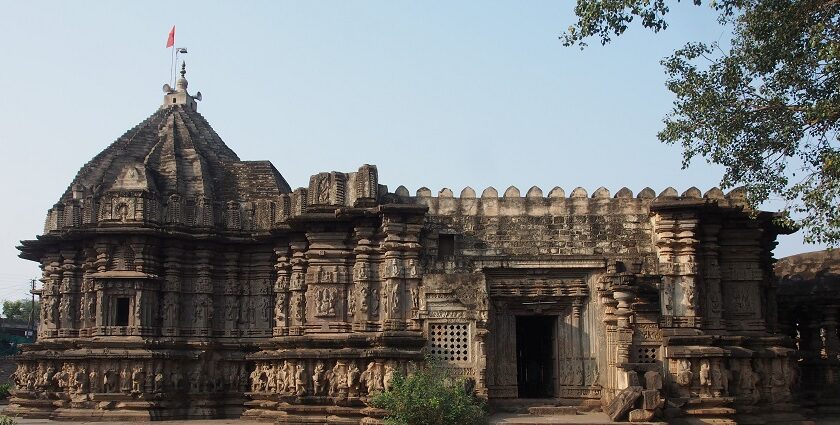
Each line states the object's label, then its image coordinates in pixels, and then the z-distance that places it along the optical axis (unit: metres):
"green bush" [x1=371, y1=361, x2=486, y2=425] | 17.28
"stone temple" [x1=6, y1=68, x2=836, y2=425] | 19.89
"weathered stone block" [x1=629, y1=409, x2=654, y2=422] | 17.88
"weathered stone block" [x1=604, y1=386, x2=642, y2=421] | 18.02
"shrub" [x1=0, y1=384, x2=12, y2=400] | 34.45
